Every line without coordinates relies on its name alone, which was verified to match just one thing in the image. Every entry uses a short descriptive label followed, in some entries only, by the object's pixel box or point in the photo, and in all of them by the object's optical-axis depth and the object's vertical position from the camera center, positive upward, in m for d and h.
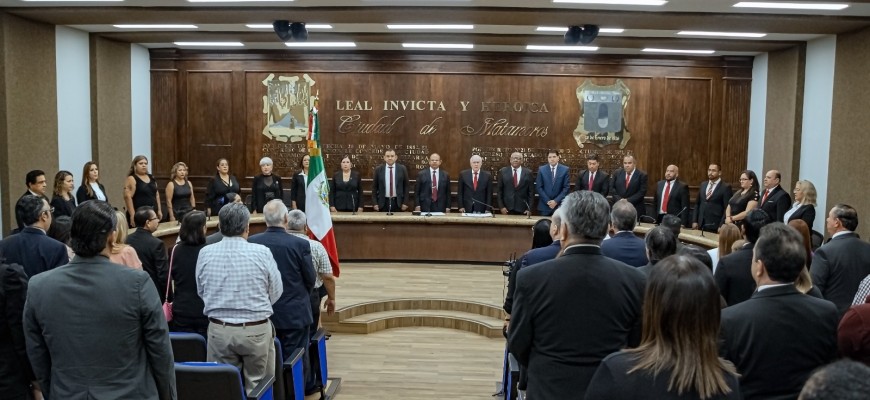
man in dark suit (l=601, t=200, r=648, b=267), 4.17 -0.54
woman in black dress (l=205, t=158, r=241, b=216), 9.81 -0.64
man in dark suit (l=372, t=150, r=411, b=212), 10.71 -0.62
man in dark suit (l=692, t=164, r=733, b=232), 9.60 -0.70
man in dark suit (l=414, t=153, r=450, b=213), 10.49 -0.65
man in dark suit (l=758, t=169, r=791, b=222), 8.49 -0.57
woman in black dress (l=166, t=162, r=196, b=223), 9.27 -0.67
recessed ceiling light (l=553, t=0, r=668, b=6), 7.48 +1.43
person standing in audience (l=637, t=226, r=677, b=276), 3.71 -0.49
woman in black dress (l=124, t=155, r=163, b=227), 8.83 -0.61
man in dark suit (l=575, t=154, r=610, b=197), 10.39 -0.48
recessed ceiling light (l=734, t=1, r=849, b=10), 7.37 +1.42
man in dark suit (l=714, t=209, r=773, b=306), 3.78 -0.65
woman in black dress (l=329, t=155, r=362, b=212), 10.53 -0.70
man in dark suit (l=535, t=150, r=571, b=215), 10.55 -0.55
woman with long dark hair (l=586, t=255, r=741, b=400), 1.76 -0.49
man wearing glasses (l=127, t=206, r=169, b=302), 4.86 -0.72
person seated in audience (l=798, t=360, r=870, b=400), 1.18 -0.37
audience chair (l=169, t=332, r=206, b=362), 3.84 -1.07
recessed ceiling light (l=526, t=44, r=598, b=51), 11.09 +1.44
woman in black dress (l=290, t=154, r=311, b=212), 10.21 -0.67
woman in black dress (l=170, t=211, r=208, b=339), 4.48 -0.82
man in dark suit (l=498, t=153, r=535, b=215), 10.62 -0.63
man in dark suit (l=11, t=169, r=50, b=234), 7.08 -0.44
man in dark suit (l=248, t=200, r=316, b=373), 4.73 -0.84
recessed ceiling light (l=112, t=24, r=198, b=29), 9.49 +1.42
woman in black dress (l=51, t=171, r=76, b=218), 7.39 -0.60
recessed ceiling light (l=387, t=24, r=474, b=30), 9.31 +1.44
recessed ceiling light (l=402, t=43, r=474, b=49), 11.02 +1.43
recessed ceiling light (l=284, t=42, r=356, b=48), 11.12 +1.43
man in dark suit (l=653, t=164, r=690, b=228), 9.90 -0.66
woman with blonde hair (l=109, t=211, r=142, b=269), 4.34 -0.67
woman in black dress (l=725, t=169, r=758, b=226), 8.86 -0.61
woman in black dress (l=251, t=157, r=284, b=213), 10.20 -0.63
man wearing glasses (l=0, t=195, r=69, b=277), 4.24 -0.63
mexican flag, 6.71 -0.58
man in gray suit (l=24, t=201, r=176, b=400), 2.62 -0.63
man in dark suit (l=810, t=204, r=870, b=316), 4.35 -0.69
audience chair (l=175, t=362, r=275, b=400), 3.29 -1.07
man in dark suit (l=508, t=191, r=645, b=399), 2.62 -0.57
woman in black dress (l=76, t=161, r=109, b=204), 8.18 -0.55
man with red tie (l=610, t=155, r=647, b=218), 10.27 -0.53
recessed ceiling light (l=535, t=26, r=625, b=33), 9.30 +1.44
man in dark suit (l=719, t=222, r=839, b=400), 2.43 -0.60
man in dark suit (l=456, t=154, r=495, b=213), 10.60 -0.64
